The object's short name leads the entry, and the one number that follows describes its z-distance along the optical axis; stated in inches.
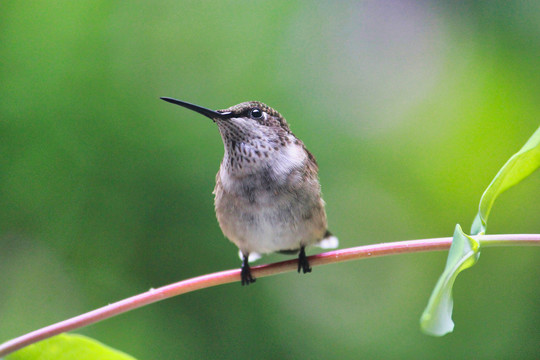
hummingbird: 75.0
